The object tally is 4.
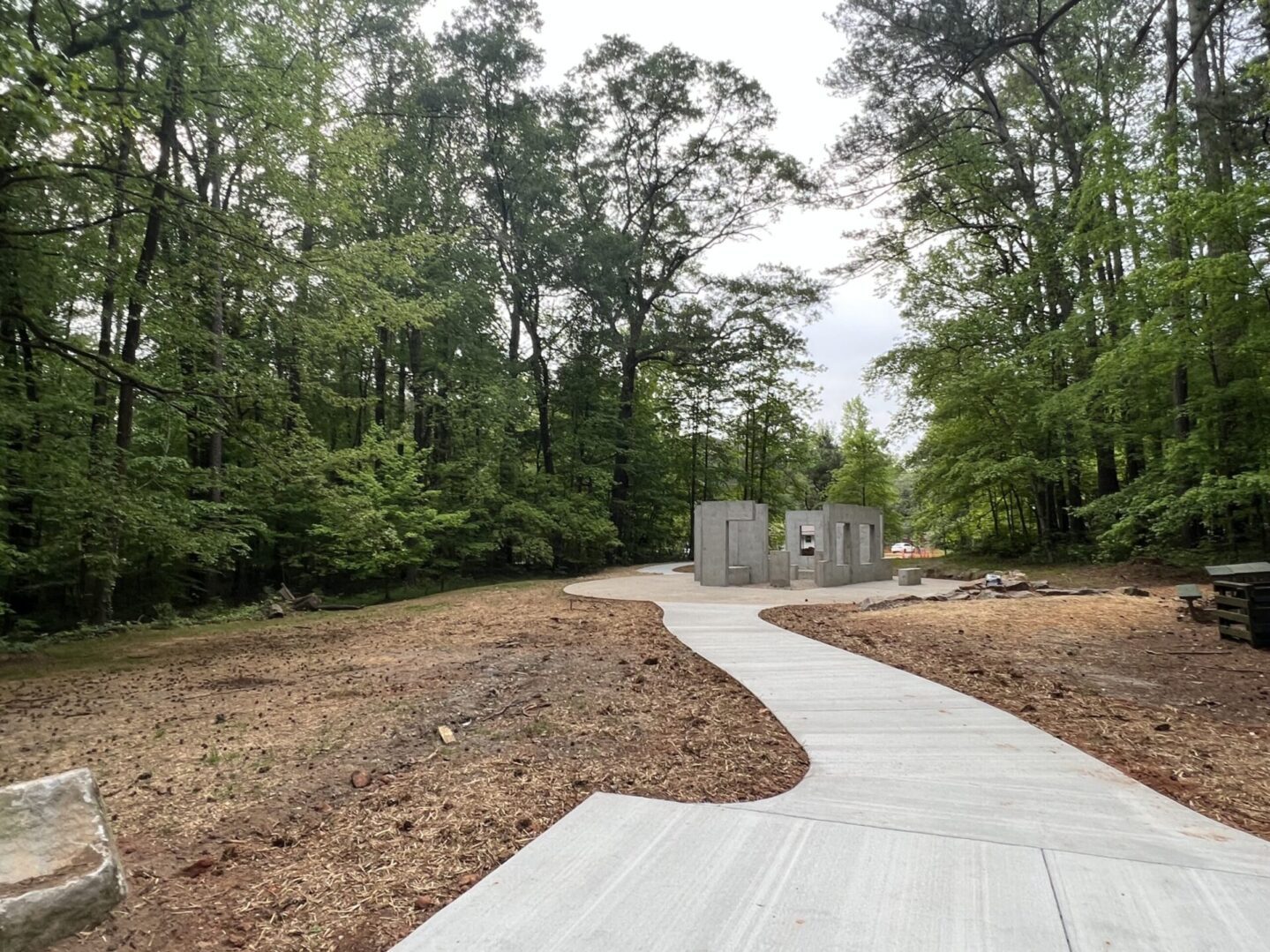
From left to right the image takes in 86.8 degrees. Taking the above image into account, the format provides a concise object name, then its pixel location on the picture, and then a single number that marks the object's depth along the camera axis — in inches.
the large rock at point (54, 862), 73.4
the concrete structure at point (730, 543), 547.2
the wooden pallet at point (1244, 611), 244.8
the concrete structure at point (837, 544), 546.0
